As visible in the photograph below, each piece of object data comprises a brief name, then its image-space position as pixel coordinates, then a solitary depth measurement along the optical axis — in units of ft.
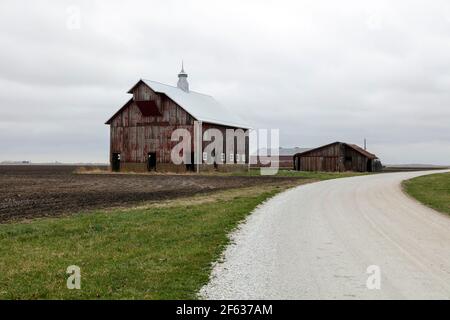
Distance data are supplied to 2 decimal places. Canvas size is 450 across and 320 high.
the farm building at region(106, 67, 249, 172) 181.68
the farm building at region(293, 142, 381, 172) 240.94
